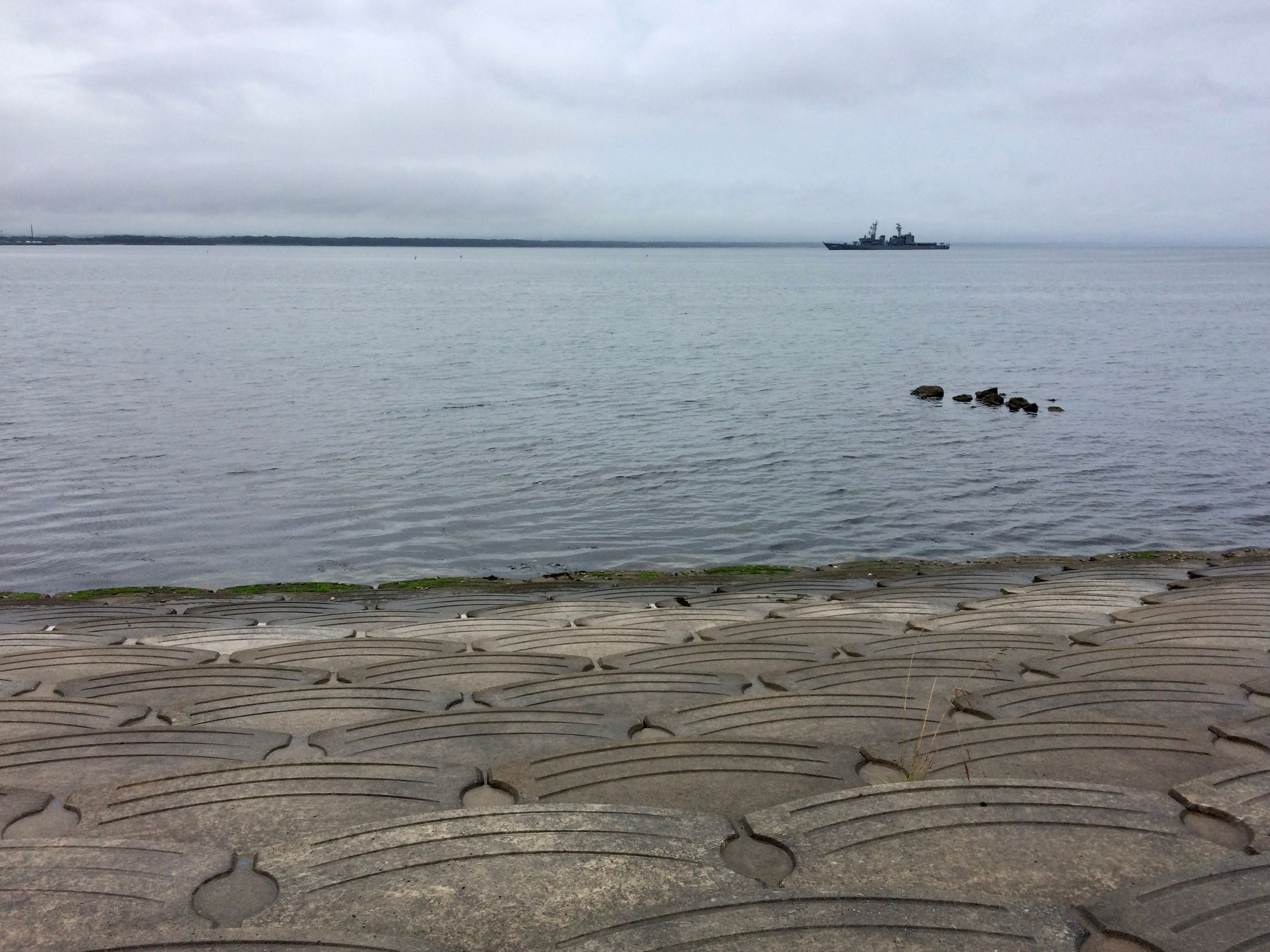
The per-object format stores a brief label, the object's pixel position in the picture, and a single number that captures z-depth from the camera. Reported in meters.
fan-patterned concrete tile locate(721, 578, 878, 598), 11.25
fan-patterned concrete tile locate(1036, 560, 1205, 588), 11.21
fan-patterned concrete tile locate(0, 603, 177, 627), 9.39
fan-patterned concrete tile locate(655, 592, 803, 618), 9.87
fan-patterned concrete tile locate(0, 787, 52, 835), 4.57
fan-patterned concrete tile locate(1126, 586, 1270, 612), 8.44
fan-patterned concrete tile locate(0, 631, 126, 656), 7.95
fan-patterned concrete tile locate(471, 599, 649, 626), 9.15
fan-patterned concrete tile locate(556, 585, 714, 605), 10.63
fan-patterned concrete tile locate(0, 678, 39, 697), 6.46
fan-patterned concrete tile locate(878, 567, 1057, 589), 10.87
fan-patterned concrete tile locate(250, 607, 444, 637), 8.84
